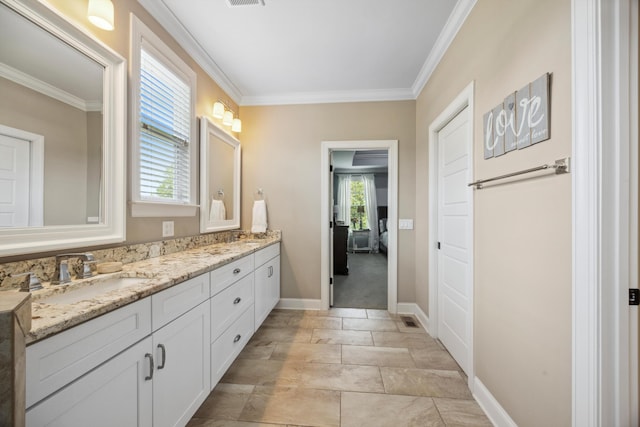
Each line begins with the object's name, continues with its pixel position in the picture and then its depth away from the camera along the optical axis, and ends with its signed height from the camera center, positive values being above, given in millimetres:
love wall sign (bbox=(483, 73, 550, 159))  1117 +484
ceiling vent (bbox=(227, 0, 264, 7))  1768 +1484
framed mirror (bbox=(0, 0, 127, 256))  1058 +396
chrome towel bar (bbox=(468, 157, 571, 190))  996 +209
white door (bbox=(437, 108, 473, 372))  1934 -192
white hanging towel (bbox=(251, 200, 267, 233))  3101 -18
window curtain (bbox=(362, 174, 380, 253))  8258 +530
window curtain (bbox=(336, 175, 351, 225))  8312 +581
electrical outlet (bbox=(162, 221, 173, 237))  1952 -93
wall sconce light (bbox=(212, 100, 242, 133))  2623 +1087
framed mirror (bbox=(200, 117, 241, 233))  2422 +398
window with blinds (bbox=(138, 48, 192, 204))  1767 +631
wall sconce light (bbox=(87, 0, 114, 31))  1317 +1052
